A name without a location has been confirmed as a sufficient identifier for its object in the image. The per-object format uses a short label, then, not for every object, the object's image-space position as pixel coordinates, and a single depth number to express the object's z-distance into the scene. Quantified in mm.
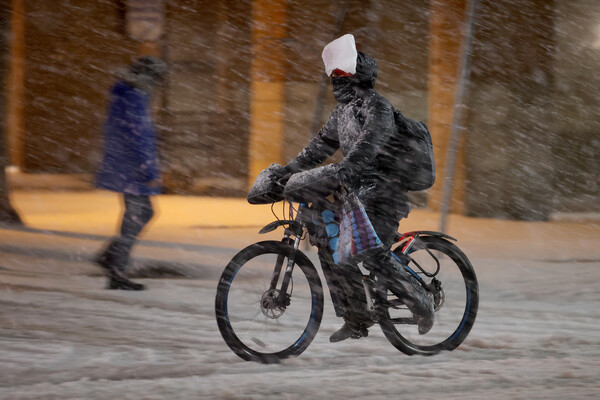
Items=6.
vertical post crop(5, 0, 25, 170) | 40656
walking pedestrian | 15414
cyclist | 10555
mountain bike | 10836
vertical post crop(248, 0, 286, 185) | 31281
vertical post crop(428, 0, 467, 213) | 27859
